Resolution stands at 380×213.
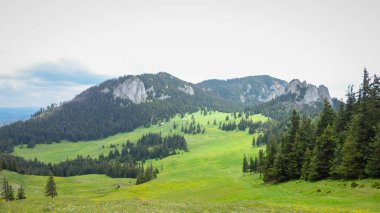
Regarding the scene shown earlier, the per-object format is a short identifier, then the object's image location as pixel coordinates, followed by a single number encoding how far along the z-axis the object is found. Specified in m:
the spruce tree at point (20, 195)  95.50
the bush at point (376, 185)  43.74
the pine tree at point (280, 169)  69.38
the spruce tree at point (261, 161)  88.07
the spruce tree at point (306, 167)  62.62
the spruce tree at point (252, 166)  109.03
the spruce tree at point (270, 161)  73.93
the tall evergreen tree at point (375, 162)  48.92
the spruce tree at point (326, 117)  69.96
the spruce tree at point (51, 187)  103.69
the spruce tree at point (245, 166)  117.38
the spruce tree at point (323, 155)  60.06
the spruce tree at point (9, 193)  92.00
